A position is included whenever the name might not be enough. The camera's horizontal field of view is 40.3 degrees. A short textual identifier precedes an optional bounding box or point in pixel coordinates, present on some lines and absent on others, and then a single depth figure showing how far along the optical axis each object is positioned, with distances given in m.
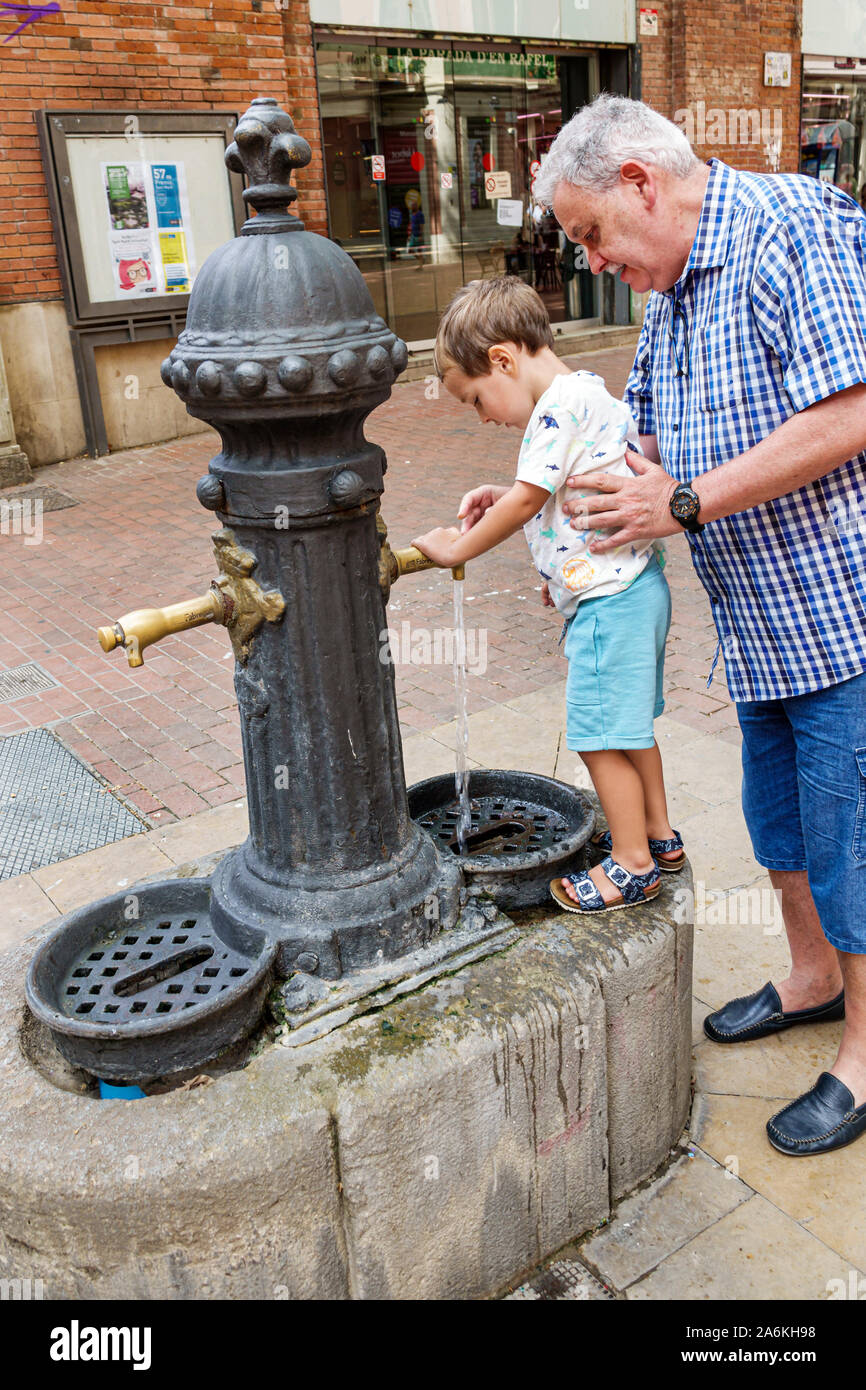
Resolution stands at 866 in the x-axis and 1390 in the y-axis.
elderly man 2.02
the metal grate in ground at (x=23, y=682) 5.02
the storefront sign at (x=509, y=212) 12.65
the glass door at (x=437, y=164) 10.99
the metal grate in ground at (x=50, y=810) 3.80
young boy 2.25
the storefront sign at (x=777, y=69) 14.57
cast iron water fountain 1.91
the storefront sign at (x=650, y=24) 12.97
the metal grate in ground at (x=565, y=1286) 2.21
